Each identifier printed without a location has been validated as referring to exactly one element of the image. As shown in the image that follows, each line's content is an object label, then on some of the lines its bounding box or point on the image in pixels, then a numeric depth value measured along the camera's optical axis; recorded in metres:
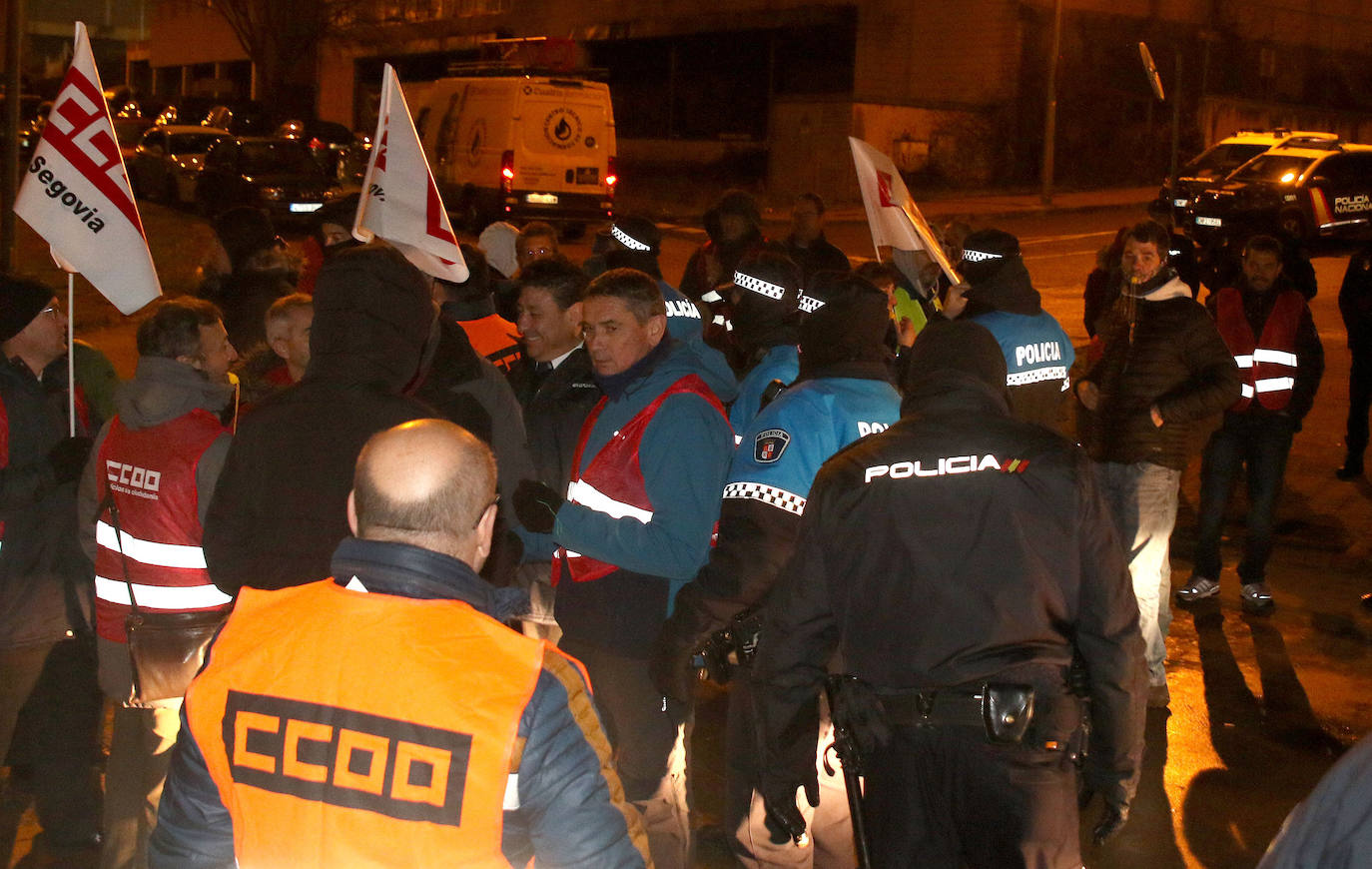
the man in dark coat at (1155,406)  6.07
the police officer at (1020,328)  5.95
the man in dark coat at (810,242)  9.19
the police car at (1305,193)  22.61
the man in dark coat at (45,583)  4.51
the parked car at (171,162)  25.72
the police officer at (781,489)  3.95
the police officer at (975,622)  3.15
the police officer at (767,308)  5.68
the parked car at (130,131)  30.41
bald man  2.11
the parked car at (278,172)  23.25
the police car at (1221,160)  23.89
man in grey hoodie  4.05
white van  22.75
